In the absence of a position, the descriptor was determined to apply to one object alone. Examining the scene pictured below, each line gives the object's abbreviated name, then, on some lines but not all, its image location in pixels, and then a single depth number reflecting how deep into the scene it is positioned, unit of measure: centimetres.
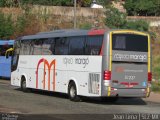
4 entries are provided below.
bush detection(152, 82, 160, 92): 3061
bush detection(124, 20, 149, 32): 6436
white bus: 2228
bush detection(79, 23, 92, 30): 6197
